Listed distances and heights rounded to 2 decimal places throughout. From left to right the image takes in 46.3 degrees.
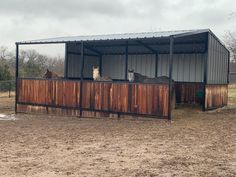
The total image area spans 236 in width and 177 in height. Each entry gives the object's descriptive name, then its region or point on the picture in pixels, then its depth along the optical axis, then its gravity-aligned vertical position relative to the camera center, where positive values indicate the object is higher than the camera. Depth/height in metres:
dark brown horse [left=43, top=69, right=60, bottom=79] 13.12 +0.47
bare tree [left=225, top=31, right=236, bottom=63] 32.07 +5.05
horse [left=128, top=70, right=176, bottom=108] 11.89 +0.29
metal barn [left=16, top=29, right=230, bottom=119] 10.28 +0.24
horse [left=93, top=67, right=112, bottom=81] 12.46 +0.51
